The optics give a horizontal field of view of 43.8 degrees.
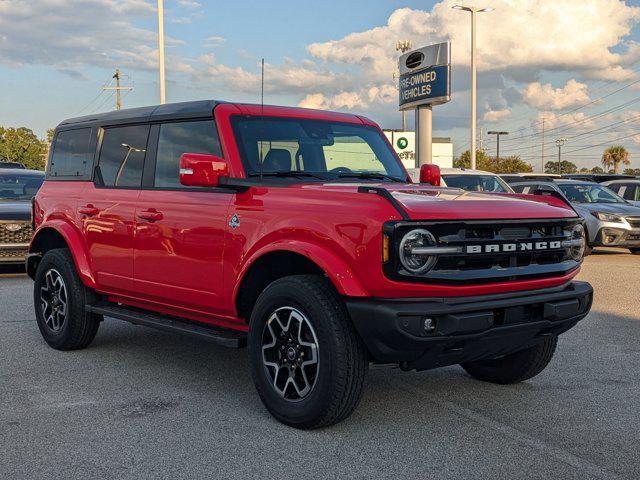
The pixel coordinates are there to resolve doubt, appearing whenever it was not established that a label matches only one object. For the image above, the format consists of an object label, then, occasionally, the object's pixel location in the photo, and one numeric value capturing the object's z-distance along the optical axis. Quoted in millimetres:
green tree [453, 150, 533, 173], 90125
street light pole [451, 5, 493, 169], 35938
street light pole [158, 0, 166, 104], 26750
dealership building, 52897
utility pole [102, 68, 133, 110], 73125
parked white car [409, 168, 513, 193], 14148
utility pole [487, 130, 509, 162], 90731
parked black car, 12086
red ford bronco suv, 4242
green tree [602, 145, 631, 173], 89062
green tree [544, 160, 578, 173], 120844
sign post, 21469
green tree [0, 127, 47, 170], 100875
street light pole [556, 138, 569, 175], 104706
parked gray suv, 15484
